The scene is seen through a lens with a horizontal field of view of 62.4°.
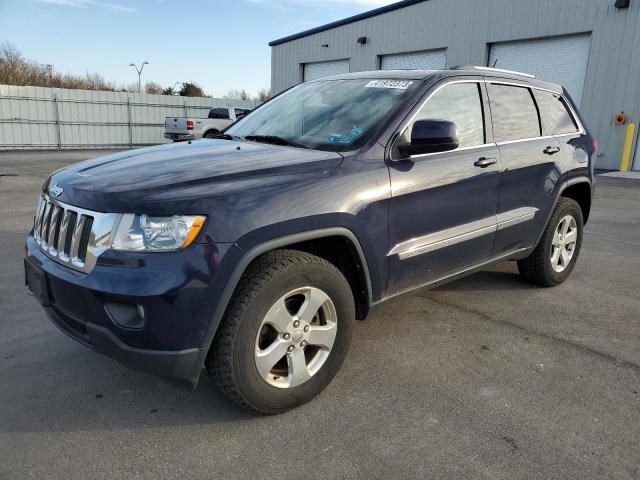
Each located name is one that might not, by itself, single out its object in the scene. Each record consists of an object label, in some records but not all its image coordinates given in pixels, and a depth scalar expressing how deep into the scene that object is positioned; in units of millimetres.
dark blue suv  2330
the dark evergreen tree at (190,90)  53875
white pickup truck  19406
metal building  14758
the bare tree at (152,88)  61188
